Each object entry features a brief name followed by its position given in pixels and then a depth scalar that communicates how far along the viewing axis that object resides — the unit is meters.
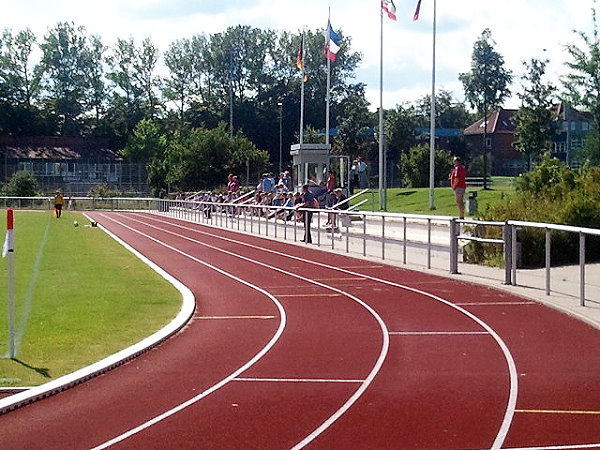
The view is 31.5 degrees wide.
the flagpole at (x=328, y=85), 49.50
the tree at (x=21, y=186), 85.62
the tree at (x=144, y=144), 108.12
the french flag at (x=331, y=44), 48.91
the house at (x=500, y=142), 107.25
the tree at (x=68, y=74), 121.25
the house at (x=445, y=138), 92.99
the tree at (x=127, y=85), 123.31
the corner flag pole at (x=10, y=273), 10.77
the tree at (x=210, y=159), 72.62
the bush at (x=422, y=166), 57.88
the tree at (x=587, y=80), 51.16
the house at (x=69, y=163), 102.44
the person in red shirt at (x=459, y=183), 26.34
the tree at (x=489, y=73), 91.44
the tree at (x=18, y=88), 113.81
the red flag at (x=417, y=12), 41.84
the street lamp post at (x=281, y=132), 102.76
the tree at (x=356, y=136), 80.12
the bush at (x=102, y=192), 84.54
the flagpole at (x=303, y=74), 52.88
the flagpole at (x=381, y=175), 41.42
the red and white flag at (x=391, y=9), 43.38
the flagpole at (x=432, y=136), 41.38
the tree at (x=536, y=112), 60.28
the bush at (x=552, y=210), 20.39
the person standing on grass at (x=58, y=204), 59.42
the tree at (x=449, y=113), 124.44
